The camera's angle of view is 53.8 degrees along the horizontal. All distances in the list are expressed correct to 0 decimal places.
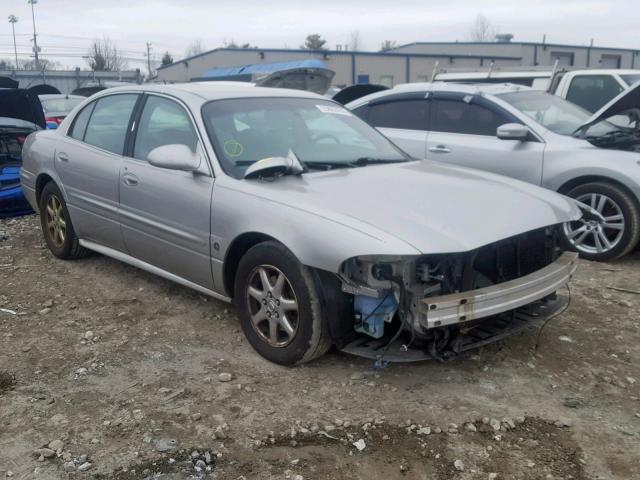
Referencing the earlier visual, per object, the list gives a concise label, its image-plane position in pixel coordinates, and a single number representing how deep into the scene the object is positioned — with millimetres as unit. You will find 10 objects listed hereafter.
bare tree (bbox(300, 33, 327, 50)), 71688
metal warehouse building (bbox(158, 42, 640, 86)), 34844
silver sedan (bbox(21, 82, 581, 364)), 3209
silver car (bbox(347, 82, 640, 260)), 5598
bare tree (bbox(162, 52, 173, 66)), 58125
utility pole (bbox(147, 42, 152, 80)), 56562
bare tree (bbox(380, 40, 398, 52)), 69125
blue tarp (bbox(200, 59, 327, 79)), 21109
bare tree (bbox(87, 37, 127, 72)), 54722
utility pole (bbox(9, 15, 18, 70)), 52062
